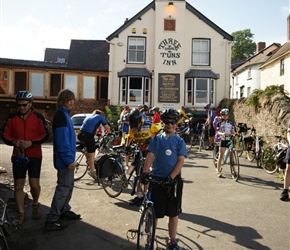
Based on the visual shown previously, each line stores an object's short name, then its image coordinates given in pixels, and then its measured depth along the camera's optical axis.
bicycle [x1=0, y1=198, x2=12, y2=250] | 3.83
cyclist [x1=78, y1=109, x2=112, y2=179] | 7.43
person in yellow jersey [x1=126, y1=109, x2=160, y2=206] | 5.88
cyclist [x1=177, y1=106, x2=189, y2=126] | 12.77
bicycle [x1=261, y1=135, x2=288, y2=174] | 9.14
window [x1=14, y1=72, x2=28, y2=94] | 25.11
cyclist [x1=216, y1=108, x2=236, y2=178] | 8.30
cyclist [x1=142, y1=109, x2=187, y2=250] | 3.84
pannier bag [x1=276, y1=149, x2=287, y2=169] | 7.27
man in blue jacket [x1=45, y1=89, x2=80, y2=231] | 4.71
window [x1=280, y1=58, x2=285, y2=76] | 27.49
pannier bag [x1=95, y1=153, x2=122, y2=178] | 6.48
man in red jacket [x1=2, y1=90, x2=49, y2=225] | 4.79
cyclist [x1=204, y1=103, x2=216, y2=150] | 13.69
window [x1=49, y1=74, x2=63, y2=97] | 25.58
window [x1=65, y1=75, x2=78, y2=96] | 25.28
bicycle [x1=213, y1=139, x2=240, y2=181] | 8.11
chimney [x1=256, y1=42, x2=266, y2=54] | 43.62
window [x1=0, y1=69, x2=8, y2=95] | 24.95
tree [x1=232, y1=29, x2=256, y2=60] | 58.03
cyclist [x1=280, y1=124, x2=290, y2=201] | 6.41
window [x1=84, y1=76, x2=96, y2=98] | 25.44
